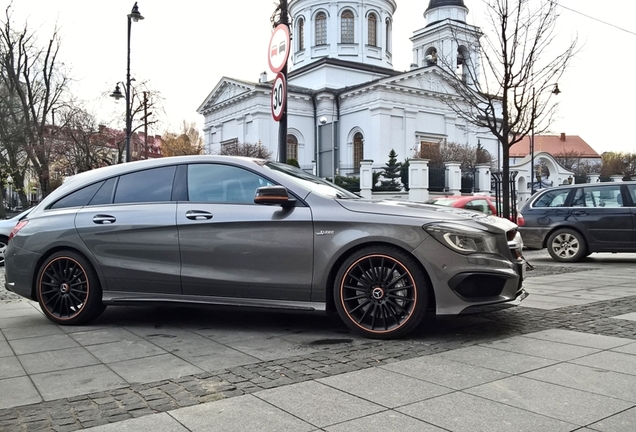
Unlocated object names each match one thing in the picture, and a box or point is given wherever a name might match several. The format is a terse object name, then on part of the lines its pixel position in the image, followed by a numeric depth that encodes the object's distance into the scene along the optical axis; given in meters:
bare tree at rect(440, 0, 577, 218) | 14.62
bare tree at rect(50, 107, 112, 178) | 33.53
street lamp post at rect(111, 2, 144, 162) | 21.62
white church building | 49.47
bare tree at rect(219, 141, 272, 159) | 44.91
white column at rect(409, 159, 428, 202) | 30.70
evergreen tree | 33.44
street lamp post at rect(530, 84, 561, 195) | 15.00
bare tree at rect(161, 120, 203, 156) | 68.31
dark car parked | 11.76
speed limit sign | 8.18
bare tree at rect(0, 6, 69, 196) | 36.84
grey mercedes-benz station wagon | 4.86
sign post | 8.08
